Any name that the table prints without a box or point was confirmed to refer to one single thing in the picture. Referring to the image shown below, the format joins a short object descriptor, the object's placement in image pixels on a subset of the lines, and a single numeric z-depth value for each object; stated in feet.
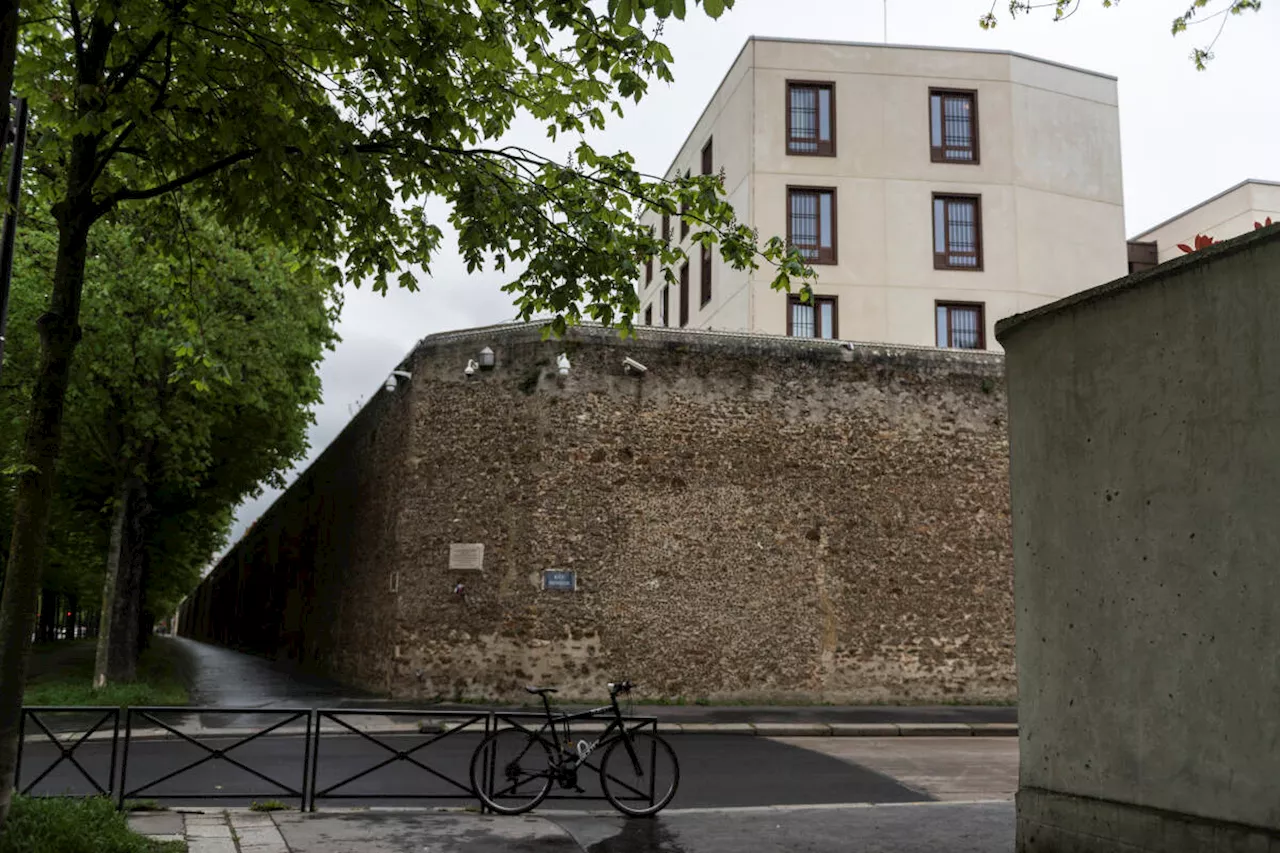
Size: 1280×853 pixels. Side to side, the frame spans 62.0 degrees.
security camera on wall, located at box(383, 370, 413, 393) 60.08
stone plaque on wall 55.31
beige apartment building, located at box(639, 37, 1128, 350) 89.35
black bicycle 27.22
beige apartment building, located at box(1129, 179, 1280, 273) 103.65
